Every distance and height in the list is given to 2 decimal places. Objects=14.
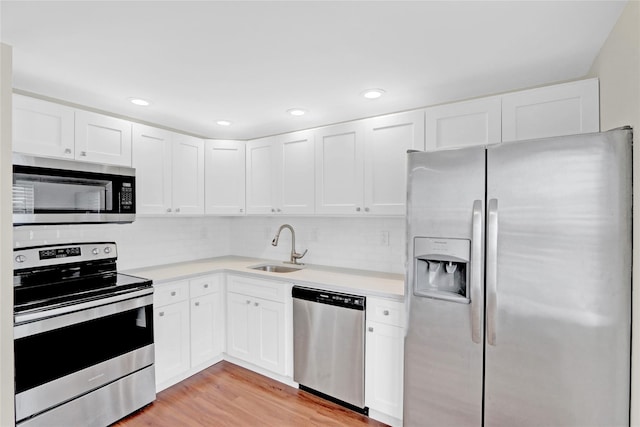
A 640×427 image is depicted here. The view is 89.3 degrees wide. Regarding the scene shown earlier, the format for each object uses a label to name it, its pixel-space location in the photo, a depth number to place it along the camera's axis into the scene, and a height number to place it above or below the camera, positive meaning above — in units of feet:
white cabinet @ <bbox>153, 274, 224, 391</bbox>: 8.55 -3.31
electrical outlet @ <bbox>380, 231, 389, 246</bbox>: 9.61 -0.80
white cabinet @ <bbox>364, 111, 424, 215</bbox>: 8.05 +1.41
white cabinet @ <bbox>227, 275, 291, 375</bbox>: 8.96 -3.25
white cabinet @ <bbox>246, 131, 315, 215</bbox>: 9.90 +1.20
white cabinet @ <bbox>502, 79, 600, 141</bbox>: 6.27 +2.04
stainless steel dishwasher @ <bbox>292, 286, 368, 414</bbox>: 7.66 -3.34
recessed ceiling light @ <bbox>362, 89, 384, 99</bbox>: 7.52 +2.81
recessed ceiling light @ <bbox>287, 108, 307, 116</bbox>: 8.90 +2.80
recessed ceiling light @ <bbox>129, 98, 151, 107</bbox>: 8.09 +2.79
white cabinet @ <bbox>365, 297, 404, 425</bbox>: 7.15 -3.34
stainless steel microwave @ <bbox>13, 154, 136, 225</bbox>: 6.54 +0.44
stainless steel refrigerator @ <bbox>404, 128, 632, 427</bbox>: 4.68 -1.18
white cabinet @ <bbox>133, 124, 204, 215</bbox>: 9.12 +1.21
